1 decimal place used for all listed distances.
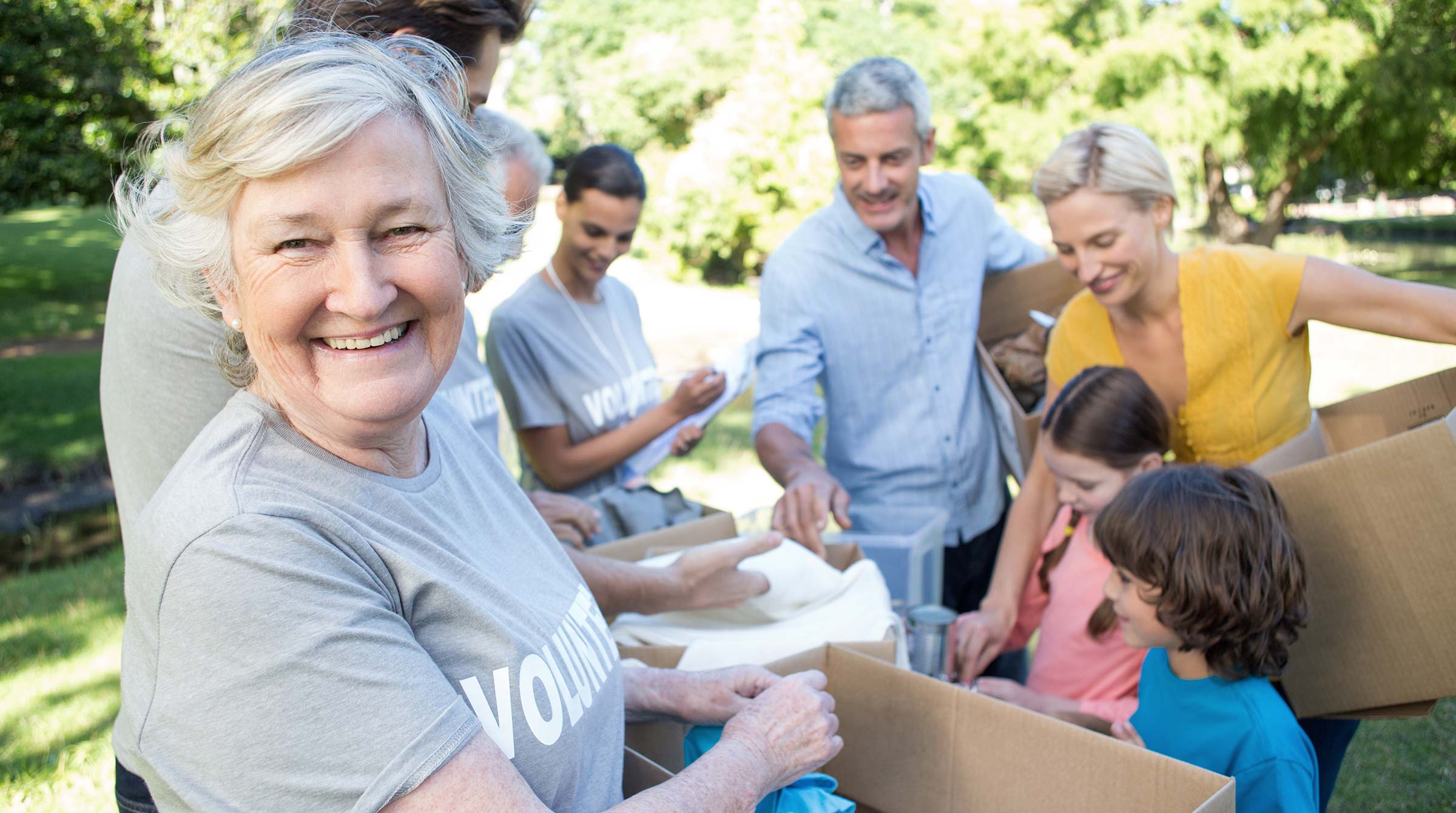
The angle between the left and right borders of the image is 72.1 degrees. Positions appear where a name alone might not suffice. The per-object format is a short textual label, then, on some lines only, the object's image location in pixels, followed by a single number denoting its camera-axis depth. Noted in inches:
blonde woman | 90.7
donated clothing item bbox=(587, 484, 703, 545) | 104.8
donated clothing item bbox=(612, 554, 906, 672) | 75.4
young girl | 89.5
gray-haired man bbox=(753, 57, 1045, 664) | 117.7
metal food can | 84.7
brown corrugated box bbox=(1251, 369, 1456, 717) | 66.0
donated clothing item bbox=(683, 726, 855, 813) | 56.3
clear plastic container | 104.4
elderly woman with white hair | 37.1
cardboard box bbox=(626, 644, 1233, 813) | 55.7
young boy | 65.2
